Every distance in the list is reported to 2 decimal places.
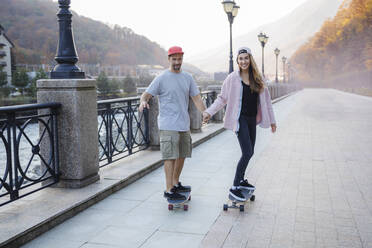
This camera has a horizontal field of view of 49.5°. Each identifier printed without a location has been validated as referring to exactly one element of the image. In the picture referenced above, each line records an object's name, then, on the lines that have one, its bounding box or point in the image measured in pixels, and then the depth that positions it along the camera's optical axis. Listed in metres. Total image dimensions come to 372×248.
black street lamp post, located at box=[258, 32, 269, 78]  29.38
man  4.52
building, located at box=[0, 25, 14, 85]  89.06
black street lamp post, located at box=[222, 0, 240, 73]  16.31
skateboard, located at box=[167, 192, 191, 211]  4.63
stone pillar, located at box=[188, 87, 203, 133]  10.73
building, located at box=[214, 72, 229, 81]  117.04
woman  4.65
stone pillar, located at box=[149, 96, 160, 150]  7.83
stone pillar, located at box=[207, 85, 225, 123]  13.61
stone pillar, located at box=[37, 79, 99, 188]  4.99
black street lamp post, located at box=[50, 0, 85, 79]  5.14
